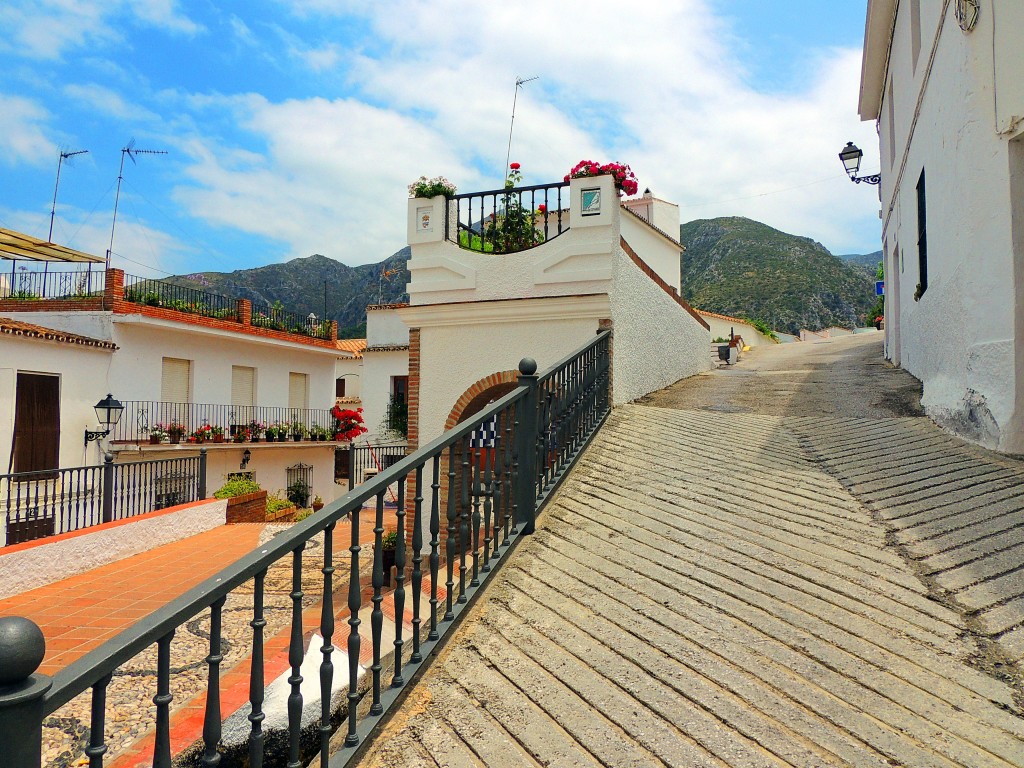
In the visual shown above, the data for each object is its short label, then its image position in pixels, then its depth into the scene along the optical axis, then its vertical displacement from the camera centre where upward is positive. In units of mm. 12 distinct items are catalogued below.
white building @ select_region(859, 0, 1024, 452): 4477 +1714
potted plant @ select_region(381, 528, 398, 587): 7301 -1607
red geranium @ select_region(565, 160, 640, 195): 7512 +2699
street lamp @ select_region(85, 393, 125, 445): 15195 -274
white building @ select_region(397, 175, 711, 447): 7465 +1233
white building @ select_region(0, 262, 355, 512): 14477 +763
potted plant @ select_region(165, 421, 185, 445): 17500 -635
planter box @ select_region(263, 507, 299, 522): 12795 -2108
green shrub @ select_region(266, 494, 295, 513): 13601 -2004
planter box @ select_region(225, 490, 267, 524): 11250 -1765
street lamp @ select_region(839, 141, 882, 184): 12406 +4769
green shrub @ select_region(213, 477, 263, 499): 11758 -1483
